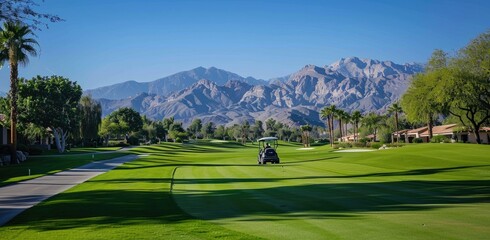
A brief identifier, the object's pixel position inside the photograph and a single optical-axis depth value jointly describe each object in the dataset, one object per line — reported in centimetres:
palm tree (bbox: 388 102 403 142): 11445
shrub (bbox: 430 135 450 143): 8431
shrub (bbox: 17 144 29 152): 6317
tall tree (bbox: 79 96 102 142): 9625
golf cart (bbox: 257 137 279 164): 4672
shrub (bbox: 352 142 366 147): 9332
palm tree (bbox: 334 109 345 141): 12744
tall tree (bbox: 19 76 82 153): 6888
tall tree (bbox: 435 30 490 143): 6225
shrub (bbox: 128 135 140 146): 13777
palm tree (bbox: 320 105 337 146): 12500
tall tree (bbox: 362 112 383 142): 16050
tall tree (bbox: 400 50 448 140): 6656
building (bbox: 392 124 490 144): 9662
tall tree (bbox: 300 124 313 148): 16890
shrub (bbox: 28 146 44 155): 6830
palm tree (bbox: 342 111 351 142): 13055
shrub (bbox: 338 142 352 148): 9706
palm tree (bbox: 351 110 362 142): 12930
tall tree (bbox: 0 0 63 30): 1459
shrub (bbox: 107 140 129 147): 11968
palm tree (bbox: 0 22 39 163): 4606
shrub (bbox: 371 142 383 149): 8438
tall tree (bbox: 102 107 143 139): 15064
